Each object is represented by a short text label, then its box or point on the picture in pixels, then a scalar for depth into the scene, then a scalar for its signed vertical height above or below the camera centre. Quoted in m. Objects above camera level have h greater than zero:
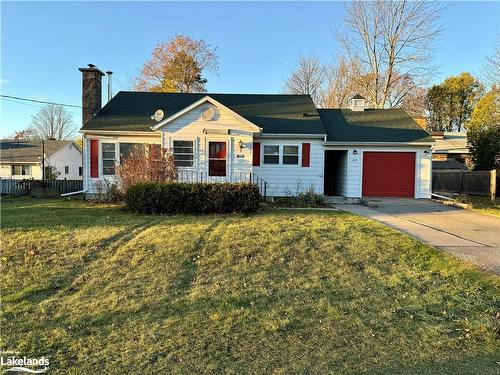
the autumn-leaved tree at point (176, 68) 35.53 +10.27
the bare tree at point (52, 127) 61.45 +7.08
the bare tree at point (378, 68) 29.67 +9.28
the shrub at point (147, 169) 11.95 -0.02
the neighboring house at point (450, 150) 34.34 +2.25
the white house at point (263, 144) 14.88 +1.14
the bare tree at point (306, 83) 38.91 +9.68
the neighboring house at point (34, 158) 39.12 +1.03
